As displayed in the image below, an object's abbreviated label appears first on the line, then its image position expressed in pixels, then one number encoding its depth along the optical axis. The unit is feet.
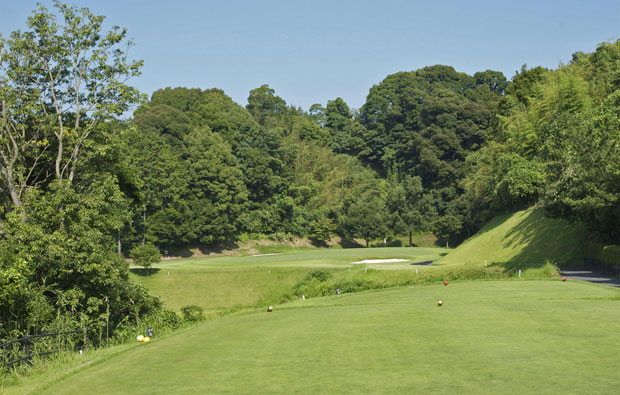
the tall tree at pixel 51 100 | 81.20
